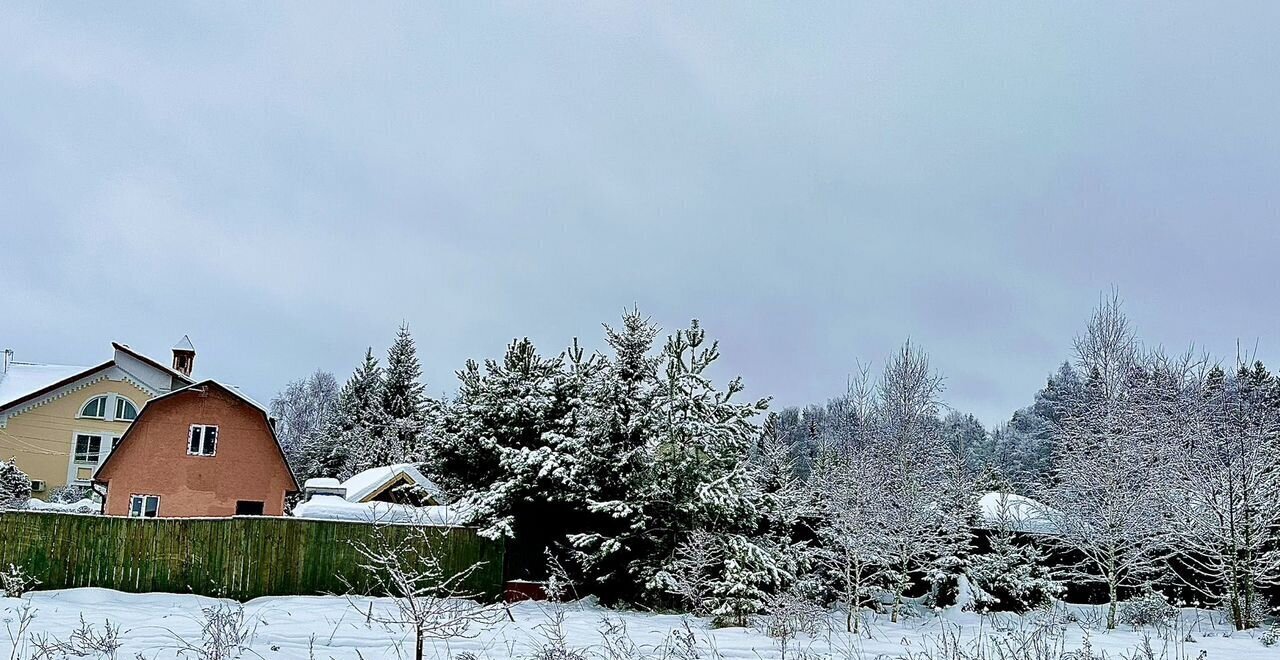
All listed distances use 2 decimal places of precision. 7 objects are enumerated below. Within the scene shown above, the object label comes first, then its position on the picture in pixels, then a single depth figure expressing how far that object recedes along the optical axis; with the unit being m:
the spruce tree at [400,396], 36.31
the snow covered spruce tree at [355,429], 36.75
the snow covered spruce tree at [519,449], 16.14
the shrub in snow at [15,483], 25.86
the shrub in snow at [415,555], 12.46
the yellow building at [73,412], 31.77
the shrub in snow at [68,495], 30.73
